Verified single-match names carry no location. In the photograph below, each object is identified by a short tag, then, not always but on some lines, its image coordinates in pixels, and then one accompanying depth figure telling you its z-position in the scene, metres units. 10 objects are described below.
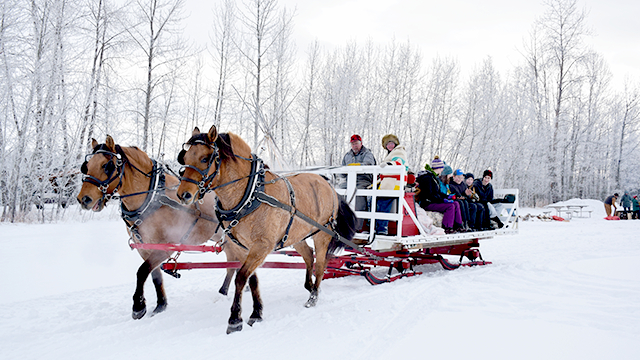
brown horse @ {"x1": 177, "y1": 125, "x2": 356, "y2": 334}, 2.92
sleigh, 4.58
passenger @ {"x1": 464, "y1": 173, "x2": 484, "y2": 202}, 6.74
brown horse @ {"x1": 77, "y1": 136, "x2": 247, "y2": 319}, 3.22
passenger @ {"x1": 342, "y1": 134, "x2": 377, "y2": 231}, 5.11
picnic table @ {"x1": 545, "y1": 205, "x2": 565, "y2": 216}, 19.28
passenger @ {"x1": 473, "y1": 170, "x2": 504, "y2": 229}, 6.80
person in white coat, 4.79
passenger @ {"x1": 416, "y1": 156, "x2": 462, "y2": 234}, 5.57
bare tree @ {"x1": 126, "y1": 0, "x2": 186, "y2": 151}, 10.58
